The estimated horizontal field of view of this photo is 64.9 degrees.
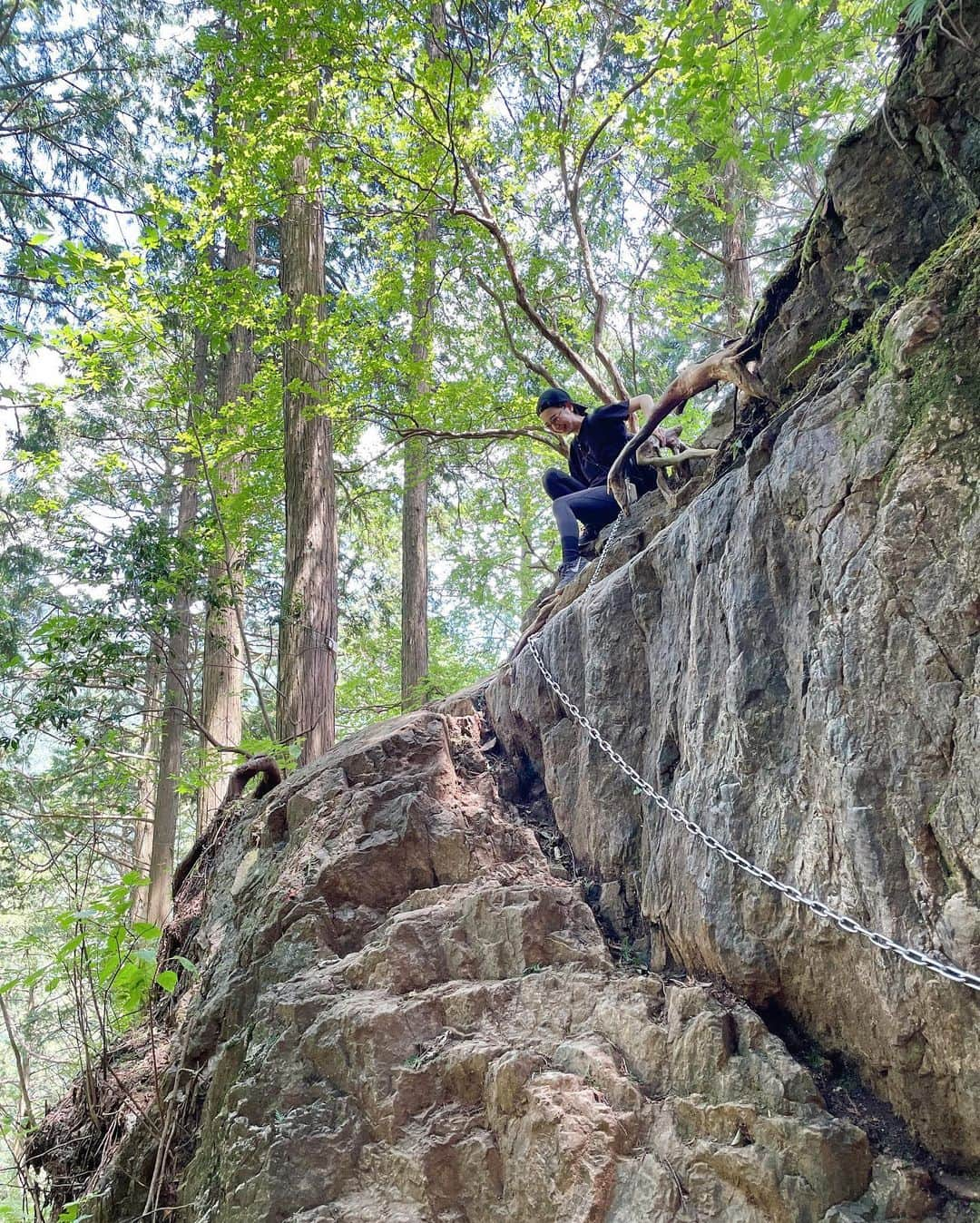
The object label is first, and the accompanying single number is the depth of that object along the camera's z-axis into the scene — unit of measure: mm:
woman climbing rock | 6172
